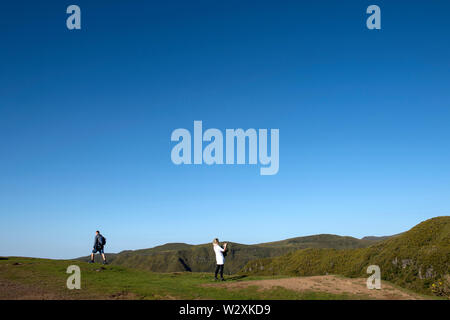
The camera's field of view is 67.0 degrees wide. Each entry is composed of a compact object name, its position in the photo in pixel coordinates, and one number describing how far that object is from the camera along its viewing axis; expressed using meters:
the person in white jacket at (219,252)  25.77
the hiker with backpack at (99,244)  32.33
